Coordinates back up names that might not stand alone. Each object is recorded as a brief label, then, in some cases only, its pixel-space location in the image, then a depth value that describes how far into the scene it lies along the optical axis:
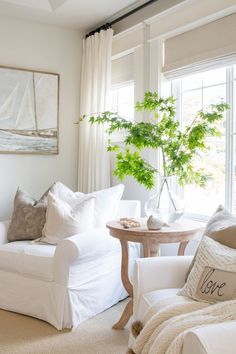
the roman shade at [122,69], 3.99
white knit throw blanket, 1.64
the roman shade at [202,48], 2.96
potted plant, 2.91
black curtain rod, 3.69
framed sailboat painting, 4.06
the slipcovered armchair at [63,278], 2.83
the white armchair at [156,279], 2.16
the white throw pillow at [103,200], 3.45
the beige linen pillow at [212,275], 1.87
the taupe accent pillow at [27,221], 3.49
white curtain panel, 4.13
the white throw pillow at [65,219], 3.23
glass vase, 2.91
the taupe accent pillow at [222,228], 2.15
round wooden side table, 2.66
